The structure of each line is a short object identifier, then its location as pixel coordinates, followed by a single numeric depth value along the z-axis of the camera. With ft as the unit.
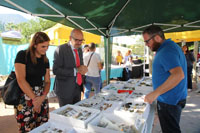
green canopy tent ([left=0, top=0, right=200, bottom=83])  6.71
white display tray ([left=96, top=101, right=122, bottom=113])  4.86
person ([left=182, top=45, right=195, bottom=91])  17.08
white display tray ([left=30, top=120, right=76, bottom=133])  3.70
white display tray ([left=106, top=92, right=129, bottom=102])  6.23
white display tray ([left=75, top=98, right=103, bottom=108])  5.67
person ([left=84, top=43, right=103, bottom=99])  11.24
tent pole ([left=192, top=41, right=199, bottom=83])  22.67
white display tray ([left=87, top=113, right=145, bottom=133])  3.36
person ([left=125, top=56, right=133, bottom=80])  23.45
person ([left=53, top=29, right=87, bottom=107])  6.06
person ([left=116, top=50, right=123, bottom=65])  28.10
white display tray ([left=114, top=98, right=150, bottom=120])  4.22
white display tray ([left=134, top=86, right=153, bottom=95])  7.47
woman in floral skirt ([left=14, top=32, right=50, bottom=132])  4.65
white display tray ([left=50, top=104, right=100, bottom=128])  3.67
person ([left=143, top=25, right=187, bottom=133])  4.15
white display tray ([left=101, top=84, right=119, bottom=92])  7.66
